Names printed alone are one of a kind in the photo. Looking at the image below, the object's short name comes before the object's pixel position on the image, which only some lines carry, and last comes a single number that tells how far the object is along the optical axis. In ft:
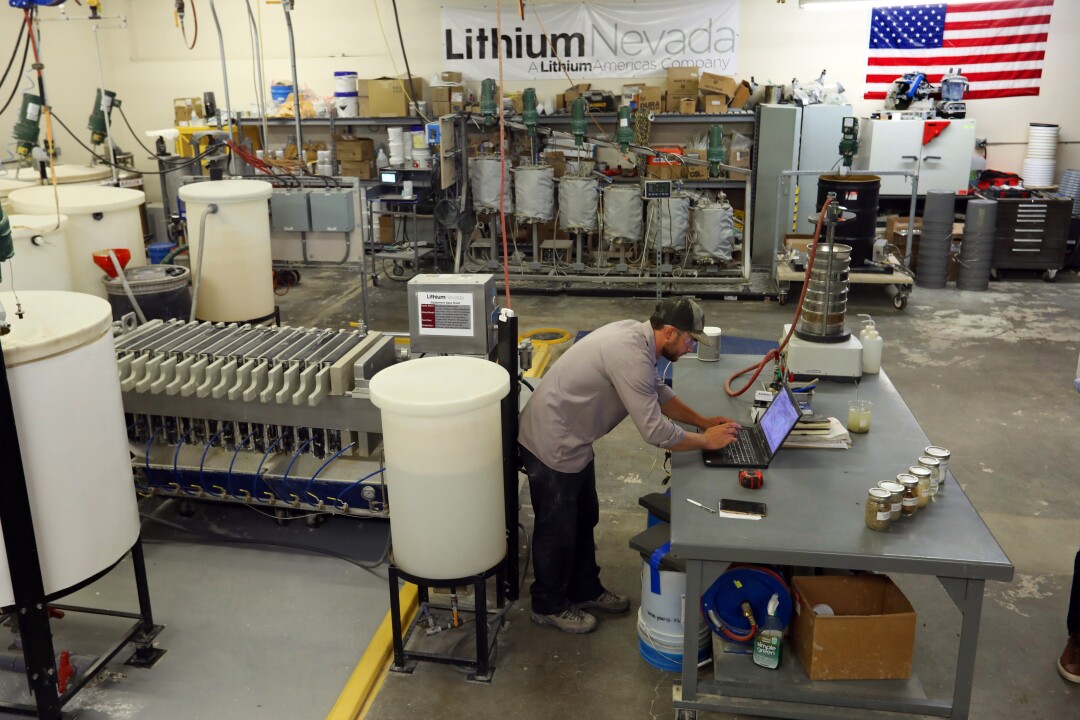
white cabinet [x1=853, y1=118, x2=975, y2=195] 27.45
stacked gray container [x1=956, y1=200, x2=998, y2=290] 25.18
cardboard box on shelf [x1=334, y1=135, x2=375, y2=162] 30.01
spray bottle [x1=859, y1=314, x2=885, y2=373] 11.50
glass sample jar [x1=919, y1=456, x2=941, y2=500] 8.44
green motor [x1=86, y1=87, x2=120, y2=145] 25.91
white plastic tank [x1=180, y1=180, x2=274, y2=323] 17.89
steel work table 7.47
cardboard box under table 8.33
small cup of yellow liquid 9.72
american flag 28.86
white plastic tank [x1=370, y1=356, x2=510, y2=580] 8.92
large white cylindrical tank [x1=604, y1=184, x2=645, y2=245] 25.18
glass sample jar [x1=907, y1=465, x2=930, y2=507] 8.12
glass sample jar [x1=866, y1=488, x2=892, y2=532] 7.69
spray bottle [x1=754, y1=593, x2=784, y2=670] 8.66
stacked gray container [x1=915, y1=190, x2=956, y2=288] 25.14
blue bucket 23.94
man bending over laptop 9.27
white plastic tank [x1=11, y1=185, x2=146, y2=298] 17.16
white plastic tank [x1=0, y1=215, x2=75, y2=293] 15.28
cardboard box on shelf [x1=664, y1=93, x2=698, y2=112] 28.43
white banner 29.84
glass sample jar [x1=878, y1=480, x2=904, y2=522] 7.76
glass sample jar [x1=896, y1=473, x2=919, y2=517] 7.96
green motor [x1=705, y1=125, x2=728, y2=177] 24.71
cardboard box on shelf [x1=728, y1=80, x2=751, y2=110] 28.71
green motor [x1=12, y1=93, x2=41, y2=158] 23.48
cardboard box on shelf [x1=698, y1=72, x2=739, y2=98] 28.45
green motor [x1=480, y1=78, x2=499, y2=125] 25.95
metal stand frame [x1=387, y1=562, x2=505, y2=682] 9.37
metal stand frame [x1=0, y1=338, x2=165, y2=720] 7.81
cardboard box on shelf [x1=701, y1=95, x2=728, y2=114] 27.89
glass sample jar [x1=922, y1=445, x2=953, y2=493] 8.62
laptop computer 8.91
